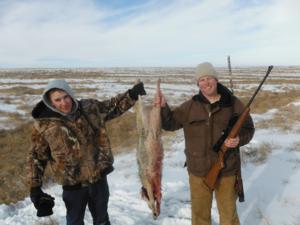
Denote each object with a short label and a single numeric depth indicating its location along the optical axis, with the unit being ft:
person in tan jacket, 8.02
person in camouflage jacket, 7.50
